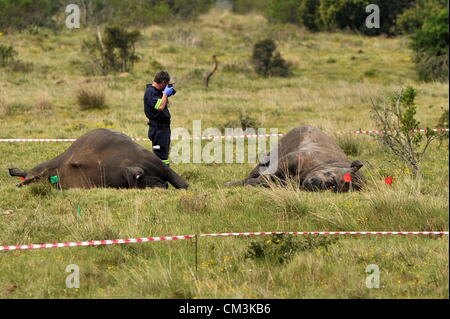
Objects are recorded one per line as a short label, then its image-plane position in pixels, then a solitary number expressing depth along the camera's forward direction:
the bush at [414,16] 43.20
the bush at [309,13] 51.53
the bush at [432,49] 28.45
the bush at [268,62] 28.80
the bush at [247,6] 71.38
